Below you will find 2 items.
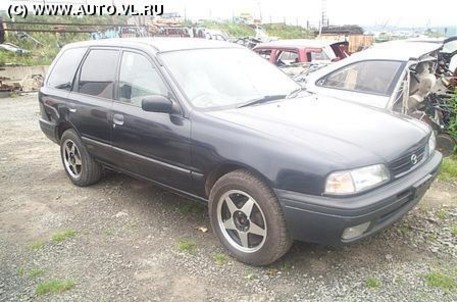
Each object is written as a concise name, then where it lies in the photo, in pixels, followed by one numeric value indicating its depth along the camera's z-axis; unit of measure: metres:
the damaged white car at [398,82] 5.43
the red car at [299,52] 9.55
